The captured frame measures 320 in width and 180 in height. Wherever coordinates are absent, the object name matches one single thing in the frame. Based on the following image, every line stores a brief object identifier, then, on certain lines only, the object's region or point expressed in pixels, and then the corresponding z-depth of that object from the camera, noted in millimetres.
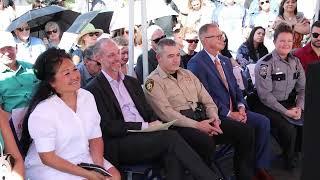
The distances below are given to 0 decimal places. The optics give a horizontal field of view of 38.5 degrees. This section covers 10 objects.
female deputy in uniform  4398
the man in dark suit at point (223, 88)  4098
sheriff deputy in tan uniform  3664
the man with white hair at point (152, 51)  4547
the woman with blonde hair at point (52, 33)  5770
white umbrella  5516
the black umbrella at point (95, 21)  5238
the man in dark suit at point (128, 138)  3197
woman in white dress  2695
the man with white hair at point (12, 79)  3752
